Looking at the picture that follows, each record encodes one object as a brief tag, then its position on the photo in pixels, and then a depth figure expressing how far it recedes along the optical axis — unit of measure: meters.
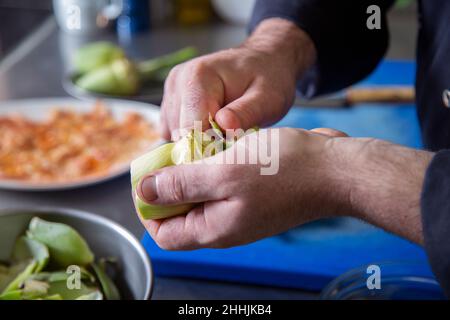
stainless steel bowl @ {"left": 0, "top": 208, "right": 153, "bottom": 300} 0.79
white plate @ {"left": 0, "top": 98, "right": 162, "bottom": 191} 1.28
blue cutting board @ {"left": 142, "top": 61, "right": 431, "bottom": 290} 0.87
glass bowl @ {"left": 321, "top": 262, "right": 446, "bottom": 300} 0.80
